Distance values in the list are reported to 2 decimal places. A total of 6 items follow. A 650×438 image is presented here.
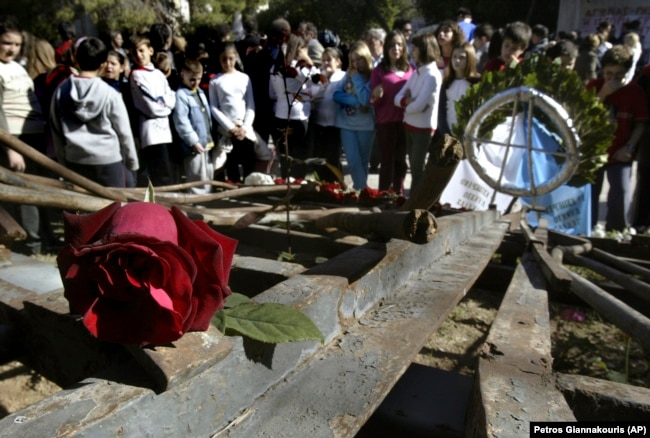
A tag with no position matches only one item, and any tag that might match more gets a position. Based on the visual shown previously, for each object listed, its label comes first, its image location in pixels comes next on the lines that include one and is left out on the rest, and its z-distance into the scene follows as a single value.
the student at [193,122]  5.33
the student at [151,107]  5.14
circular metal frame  4.18
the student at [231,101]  5.67
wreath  4.36
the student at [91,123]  4.07
